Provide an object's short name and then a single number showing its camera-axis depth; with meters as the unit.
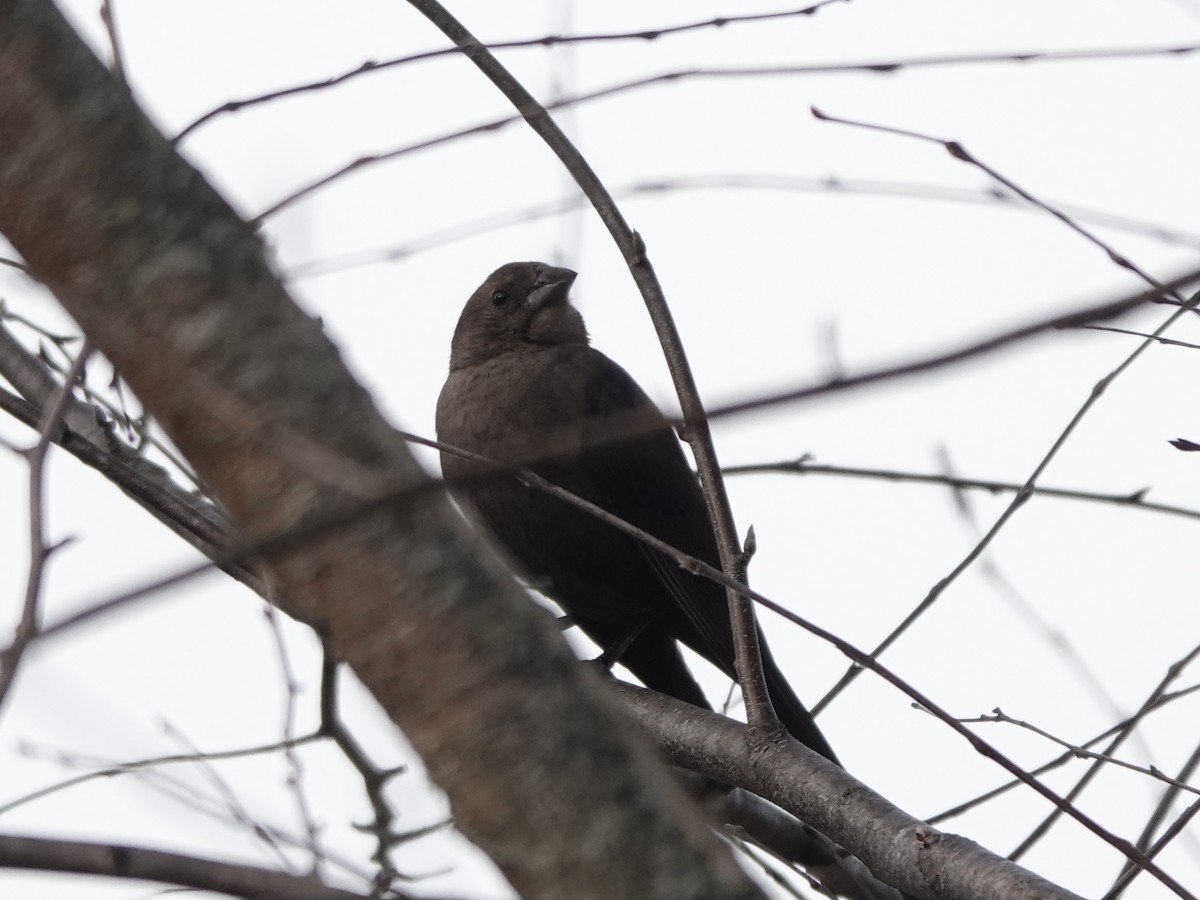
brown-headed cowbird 8.64
